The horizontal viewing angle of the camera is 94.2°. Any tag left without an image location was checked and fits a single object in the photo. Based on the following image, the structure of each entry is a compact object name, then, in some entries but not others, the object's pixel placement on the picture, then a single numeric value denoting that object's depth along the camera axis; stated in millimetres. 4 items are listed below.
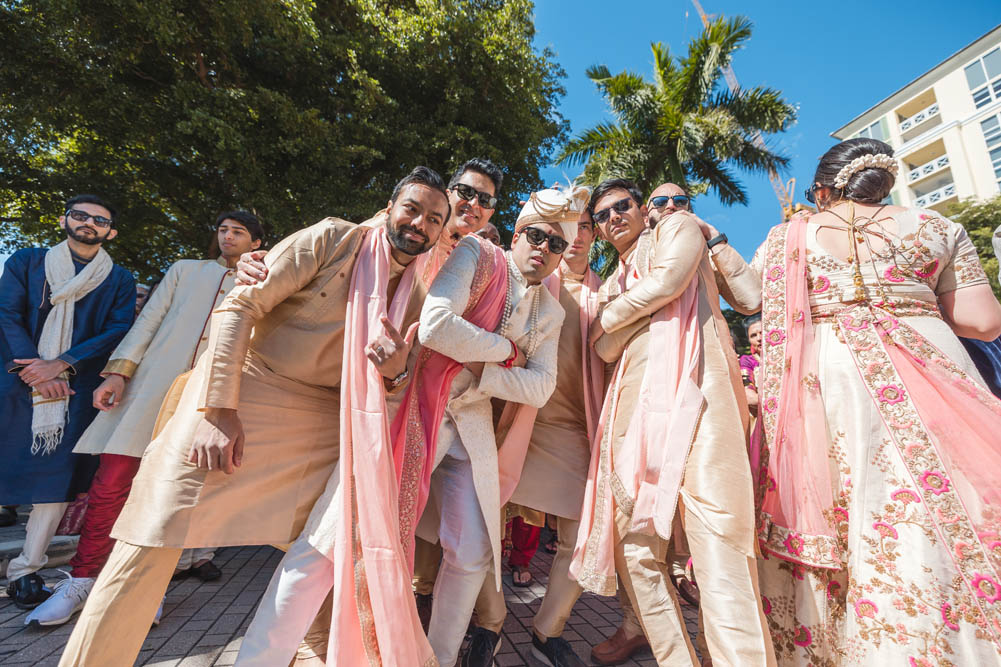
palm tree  13883
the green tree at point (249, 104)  7270
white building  32625
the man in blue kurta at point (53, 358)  3074
